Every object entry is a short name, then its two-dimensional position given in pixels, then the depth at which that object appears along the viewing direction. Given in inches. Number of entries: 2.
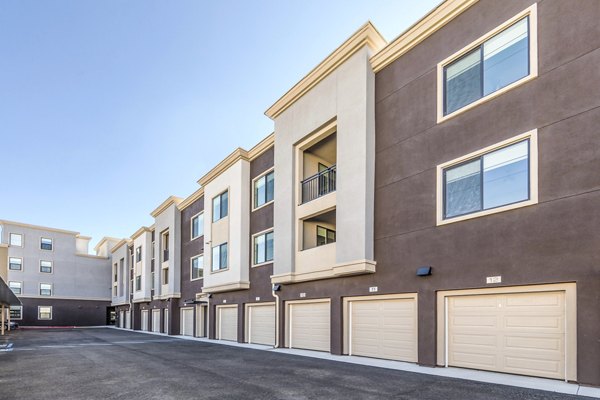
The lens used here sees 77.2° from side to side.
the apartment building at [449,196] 299.6
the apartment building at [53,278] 1609.3
